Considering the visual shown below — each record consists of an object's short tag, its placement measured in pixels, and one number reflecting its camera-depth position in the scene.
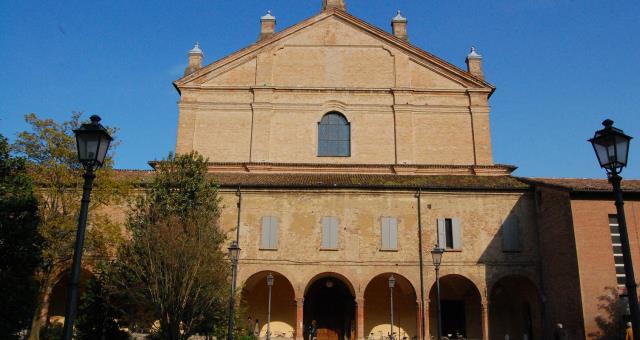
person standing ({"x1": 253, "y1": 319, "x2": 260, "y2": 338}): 25.58
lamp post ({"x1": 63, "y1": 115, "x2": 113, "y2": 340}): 8.96
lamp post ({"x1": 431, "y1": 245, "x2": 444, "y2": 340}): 18.43
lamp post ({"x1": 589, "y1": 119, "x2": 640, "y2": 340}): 8.56
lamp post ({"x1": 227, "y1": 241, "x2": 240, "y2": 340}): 17.62
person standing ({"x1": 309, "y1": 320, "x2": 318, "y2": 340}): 26.14
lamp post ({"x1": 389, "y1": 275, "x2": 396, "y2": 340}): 24.14
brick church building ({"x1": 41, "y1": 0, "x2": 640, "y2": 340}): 24.08
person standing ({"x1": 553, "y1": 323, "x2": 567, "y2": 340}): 22.06
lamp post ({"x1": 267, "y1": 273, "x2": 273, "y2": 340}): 24.38
